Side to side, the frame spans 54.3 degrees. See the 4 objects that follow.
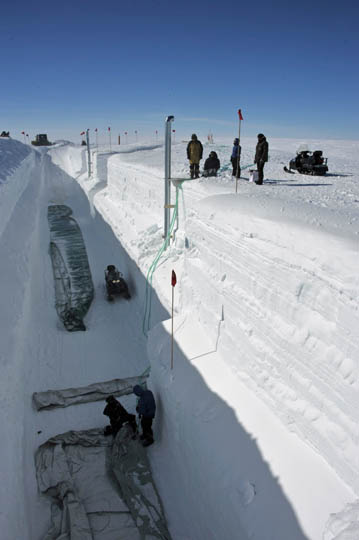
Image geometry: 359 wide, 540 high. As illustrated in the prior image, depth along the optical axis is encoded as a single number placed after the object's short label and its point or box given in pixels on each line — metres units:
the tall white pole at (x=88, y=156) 23.80
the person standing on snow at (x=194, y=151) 9.37
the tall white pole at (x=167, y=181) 8.93
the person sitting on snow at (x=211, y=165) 9.75
